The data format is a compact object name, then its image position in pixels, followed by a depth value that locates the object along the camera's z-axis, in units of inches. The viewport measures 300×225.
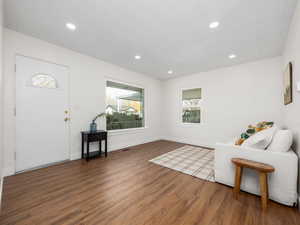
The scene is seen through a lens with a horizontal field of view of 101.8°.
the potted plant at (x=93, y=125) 127.2
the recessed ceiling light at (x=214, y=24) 81.4
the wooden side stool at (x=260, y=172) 59.9
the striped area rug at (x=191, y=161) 97.1
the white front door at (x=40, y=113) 95.0
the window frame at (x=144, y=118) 153.0
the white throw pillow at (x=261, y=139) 71.6
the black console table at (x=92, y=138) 119.0
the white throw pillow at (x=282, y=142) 66.2
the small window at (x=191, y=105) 184.7
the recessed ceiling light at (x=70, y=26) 85.0
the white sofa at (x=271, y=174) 60.8
